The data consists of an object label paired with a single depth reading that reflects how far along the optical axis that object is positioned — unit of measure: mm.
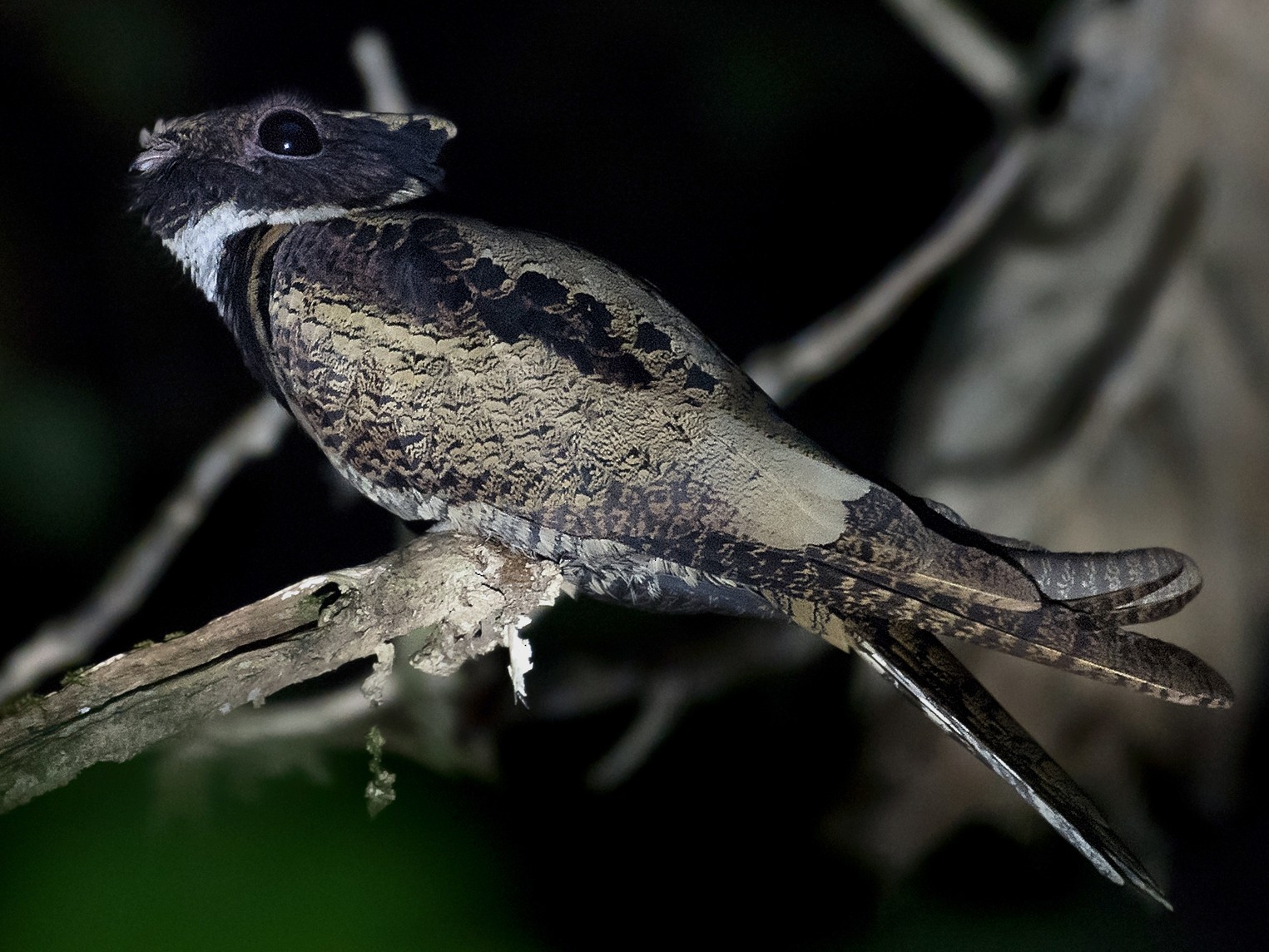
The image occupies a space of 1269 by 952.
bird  5019
